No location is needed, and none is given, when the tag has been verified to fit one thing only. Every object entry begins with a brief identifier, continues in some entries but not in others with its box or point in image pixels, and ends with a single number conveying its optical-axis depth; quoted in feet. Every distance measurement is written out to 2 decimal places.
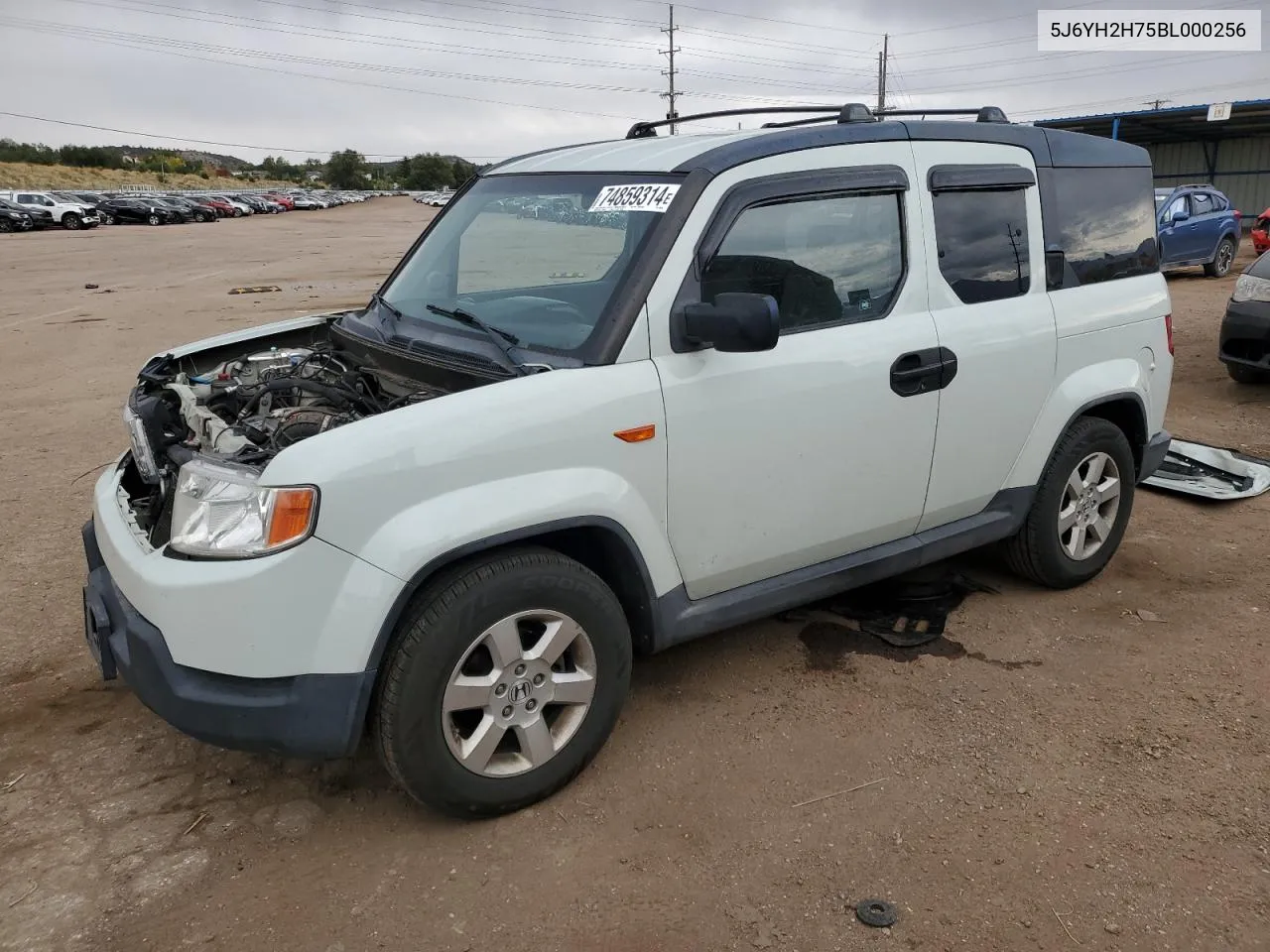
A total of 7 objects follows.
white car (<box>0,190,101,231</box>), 137.59
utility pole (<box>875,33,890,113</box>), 183.21
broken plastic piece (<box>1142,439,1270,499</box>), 18.81
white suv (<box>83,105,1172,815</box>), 8.27
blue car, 53.26
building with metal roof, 98.32
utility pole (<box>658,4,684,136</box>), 206.74
